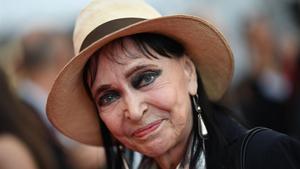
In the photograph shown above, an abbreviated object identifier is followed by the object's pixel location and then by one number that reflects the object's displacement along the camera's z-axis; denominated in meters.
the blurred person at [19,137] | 4.47
